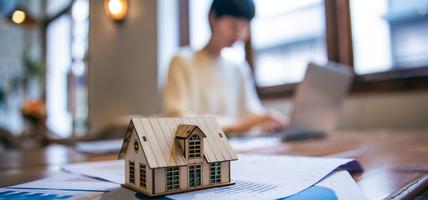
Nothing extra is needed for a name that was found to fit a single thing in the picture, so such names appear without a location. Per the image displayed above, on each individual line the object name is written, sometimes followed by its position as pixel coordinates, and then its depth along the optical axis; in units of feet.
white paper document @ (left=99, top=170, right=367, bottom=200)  0.97
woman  4.69
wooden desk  1.18
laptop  3.33
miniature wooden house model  0.99
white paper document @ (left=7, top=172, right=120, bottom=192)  1.19
